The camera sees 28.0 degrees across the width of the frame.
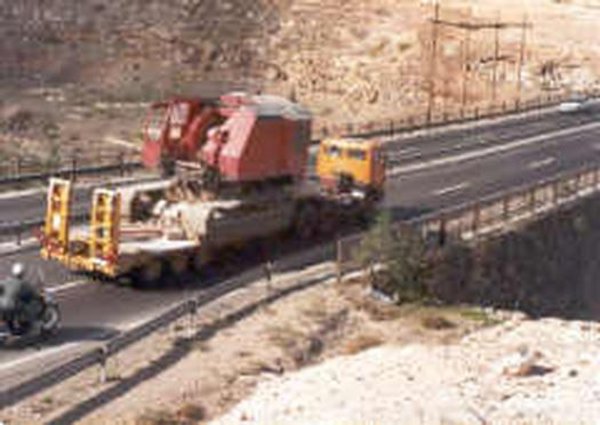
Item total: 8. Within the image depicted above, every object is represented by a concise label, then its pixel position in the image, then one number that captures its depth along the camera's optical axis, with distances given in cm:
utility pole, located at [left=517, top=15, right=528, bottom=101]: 8406
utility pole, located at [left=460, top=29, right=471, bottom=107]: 8276
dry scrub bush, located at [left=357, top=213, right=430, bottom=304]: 2727
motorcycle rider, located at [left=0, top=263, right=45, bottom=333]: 2083
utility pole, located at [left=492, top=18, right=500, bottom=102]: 8319
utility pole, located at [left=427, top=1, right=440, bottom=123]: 7843
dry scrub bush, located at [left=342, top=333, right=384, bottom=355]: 2264
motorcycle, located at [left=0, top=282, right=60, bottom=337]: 2097
